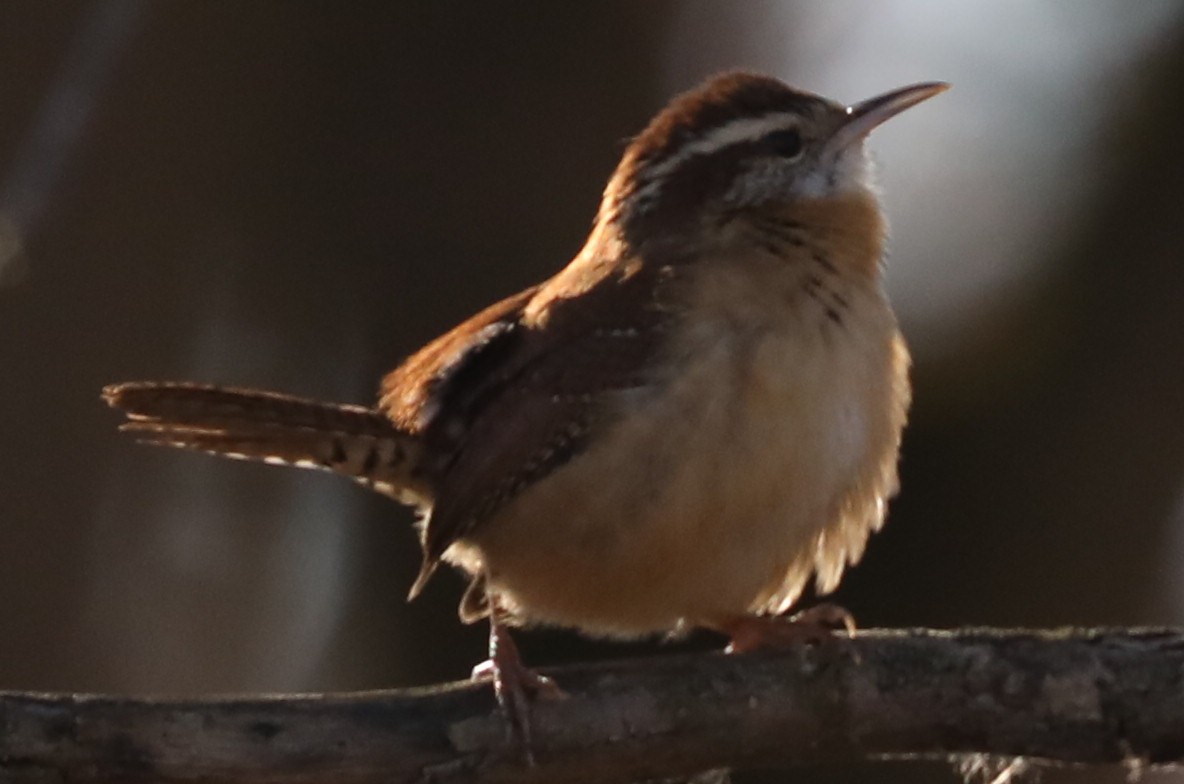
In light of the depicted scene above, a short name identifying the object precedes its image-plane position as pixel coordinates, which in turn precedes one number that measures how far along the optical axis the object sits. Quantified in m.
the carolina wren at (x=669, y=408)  6.61
